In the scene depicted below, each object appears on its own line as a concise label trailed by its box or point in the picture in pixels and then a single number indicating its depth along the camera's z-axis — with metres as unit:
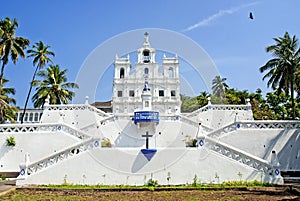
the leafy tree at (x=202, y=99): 32.55
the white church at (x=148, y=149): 10.82
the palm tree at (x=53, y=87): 32.06
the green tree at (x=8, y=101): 21.51
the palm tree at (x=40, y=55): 32.00
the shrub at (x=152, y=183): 10.55
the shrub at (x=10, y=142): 15.18
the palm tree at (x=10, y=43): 24.25
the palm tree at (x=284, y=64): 22.94
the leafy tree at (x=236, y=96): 35.75
